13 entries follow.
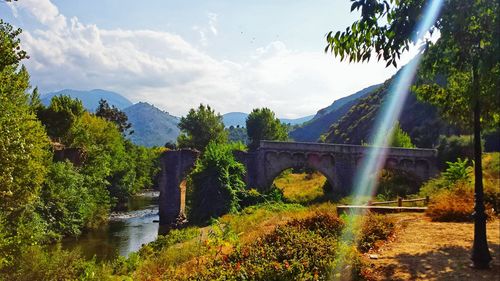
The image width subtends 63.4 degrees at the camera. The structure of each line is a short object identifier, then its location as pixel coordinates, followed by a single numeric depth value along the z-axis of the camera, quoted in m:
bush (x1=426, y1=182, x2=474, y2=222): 12.70
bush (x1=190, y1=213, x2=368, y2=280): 7.94
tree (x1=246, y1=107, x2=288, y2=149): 66.75
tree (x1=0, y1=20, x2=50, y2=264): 12.80
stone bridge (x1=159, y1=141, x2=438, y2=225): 34.62
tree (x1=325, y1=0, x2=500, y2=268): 4.66
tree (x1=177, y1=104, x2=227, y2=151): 59.38
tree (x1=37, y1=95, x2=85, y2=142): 35.97
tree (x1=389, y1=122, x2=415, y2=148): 46.09
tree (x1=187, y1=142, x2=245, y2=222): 29.30
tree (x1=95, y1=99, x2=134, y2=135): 65.95
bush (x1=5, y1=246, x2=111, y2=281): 15.01
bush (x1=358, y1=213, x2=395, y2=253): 10.07
